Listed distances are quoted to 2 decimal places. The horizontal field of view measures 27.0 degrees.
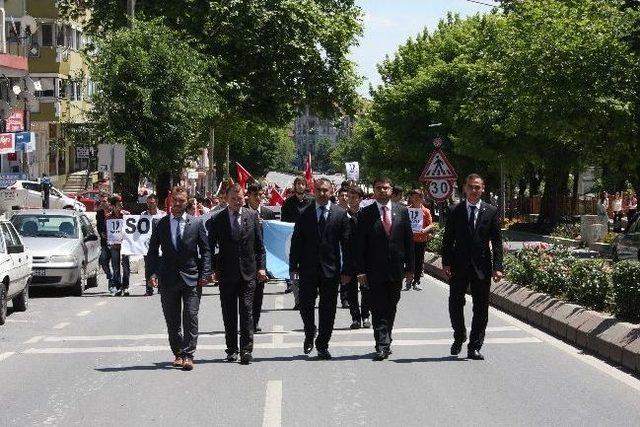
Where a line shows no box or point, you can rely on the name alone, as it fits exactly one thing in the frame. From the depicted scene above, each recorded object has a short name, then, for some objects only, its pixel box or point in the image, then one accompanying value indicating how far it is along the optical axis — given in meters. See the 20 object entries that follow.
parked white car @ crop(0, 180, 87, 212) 44.06
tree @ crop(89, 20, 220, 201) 36.38
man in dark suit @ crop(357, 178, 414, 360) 13.03
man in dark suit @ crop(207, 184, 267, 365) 12.90
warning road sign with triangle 29.33
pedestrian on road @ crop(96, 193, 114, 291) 24.14
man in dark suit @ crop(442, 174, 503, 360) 12.98
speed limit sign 29.41
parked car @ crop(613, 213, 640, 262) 27.43
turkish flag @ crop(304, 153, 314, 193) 35.94
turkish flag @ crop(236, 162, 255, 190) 30.60
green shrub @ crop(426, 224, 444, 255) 30.70
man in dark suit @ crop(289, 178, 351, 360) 13.20
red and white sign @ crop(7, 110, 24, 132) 50.17
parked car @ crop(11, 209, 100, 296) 22.52
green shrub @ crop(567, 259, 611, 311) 15.19
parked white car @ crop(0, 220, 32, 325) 17.78
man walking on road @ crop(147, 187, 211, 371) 12.53
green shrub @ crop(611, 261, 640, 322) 13.48
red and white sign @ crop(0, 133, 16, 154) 38.16
